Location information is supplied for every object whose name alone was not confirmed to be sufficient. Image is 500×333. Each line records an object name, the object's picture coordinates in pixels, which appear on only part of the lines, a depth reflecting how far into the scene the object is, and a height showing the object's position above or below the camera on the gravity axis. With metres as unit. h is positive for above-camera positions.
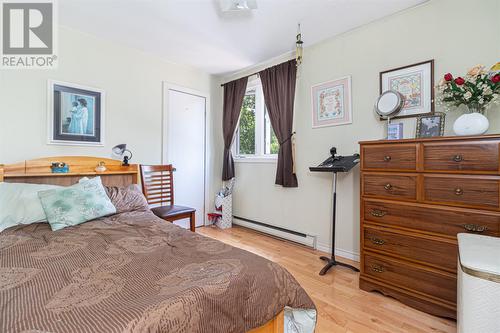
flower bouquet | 1.57 +0.51
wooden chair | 2.72 -0.31
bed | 0.71 -0.46
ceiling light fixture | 1.95 +1.37
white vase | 1.56 +0.29
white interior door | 3.43 +0.30
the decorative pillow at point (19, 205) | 1.70 -0.30
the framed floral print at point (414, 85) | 2.04 +0.75
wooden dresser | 1.48 -0.30
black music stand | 2.23 -0.01
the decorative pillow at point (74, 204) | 1.73 -0.30
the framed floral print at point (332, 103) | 2.57 +0.74
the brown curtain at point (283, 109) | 3.01 +0.77
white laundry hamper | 1.07 -0.58
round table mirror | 2.05 +0.57
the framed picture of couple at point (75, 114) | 2.40 +0.56
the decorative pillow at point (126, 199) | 2.17 -0.32
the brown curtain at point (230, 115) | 3.69 +0.84
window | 3.52 +0.60
